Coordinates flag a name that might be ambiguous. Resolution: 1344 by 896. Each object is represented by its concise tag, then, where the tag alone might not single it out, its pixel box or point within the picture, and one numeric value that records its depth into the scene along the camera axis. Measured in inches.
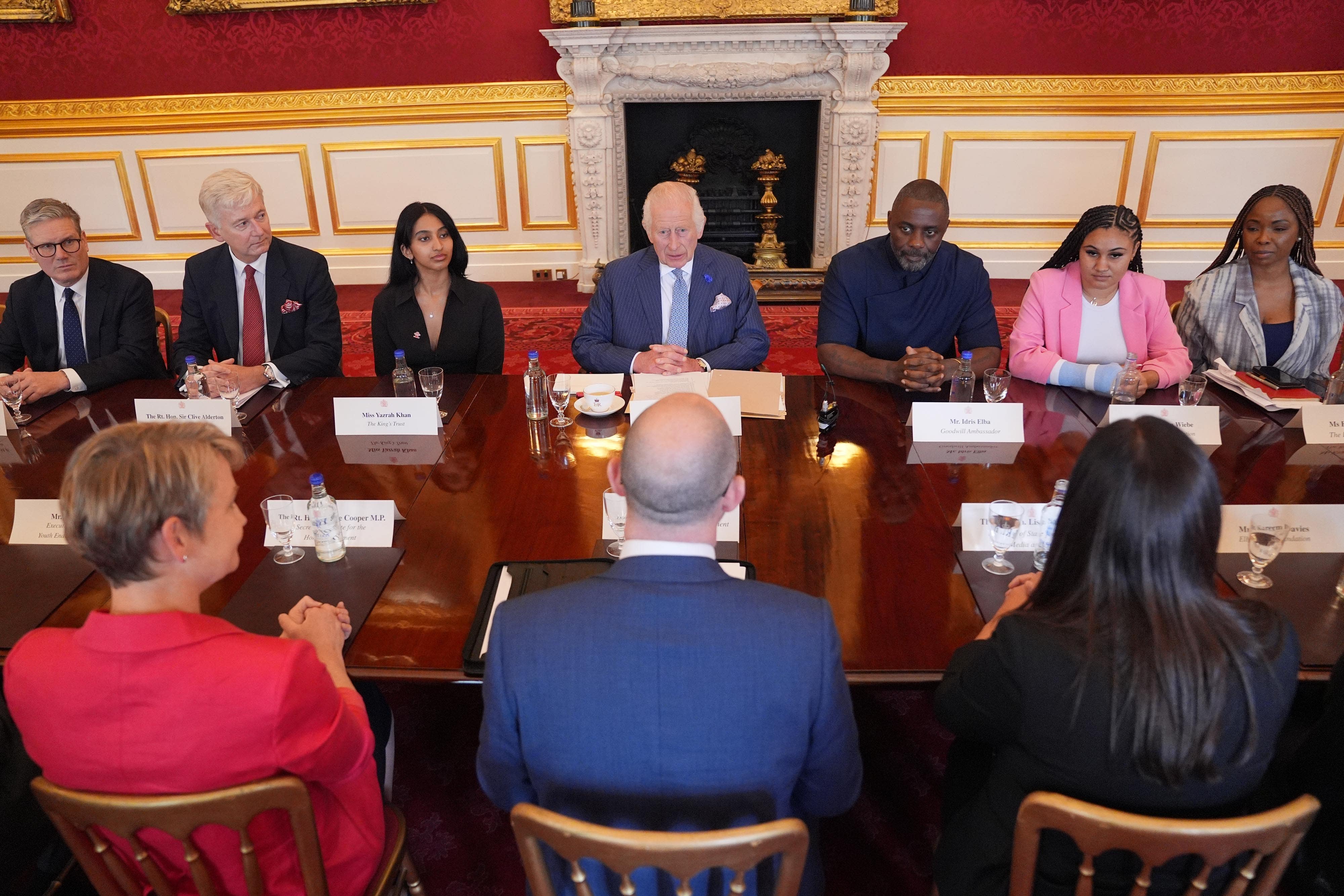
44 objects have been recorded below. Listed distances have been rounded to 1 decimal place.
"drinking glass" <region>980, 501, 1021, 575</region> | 64.6
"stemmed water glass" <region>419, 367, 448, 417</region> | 95.7
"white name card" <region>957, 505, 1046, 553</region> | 65.4
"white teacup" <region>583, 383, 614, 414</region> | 91.0
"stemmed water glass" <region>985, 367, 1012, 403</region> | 91.6
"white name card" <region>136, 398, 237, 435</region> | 86.0
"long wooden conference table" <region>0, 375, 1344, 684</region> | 57.4
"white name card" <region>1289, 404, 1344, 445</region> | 82.5
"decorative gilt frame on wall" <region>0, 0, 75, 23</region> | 207.0
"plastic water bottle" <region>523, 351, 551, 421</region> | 89.7
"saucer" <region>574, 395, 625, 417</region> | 90.8
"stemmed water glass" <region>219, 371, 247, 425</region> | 95.0
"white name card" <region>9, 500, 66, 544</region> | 69.3
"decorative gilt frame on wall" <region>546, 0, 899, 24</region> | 199.6
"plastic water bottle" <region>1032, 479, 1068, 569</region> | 64.4
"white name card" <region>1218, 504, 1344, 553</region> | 64.8
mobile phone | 94.2
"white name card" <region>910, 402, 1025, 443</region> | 83.4
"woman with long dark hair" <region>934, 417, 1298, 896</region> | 41.8
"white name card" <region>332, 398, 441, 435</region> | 87.9
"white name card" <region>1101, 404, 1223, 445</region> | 82.2
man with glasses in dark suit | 110.0
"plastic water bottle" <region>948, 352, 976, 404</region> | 94.6
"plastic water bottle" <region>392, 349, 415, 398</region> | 96.7
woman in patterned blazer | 104.9
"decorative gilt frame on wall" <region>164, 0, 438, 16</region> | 205.3
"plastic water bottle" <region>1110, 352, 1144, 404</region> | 90.6
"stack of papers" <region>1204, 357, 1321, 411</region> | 89.2
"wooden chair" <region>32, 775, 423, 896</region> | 39.3
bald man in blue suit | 41.3
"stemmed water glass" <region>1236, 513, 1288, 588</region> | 60.7
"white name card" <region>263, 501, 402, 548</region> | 67.9
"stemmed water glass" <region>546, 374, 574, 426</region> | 89.1
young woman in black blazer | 115.5
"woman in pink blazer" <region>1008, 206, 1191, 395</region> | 100.7
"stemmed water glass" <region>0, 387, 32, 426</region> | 93.9
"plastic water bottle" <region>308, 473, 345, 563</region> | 65.3
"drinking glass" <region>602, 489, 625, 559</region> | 67.5
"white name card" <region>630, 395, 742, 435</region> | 85.2
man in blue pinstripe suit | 112.1
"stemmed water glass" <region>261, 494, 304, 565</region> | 67.5
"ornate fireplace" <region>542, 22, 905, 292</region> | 201.2
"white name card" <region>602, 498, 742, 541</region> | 66.9
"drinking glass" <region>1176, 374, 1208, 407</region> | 89.1
